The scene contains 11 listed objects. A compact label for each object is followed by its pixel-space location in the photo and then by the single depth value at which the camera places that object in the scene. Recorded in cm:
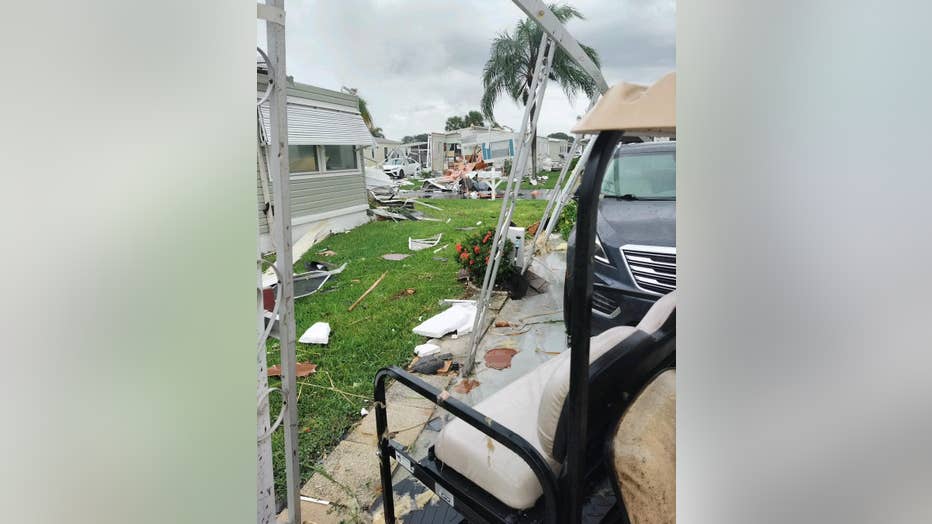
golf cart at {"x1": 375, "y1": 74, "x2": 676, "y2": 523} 139
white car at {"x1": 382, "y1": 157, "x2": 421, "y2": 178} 3038
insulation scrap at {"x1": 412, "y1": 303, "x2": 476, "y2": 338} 541
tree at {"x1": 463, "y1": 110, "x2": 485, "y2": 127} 5358
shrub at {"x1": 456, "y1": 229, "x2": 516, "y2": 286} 660
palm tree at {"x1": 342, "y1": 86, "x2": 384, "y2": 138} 2834
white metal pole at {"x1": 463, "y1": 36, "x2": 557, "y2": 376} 418
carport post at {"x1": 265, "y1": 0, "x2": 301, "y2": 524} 184
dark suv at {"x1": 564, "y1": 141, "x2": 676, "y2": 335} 414
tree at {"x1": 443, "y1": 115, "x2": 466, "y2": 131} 5521
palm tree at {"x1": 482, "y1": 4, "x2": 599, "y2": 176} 1800
